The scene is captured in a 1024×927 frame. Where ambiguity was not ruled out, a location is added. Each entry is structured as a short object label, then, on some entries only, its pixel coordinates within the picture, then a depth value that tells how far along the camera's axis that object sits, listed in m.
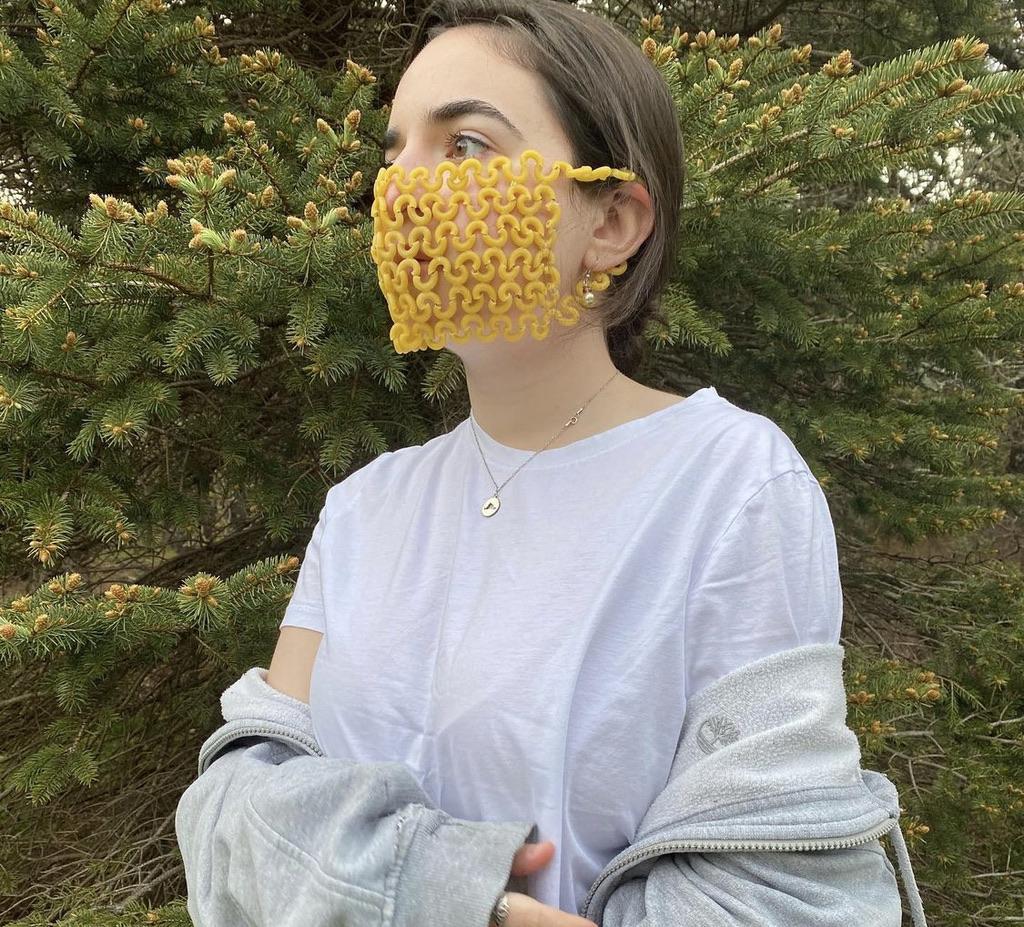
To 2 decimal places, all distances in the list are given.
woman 0.84
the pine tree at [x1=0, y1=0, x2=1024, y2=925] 1.30
